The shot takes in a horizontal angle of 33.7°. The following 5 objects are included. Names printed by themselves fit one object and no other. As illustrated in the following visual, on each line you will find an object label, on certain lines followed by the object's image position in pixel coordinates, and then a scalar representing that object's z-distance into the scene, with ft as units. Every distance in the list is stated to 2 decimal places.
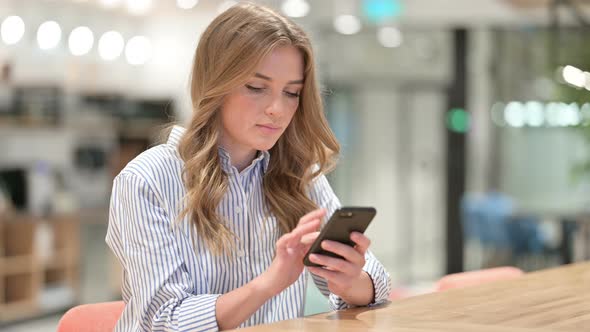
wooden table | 5.64
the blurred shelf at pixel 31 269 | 26.86
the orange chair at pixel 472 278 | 9.04
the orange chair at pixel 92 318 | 6.95
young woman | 6.20
